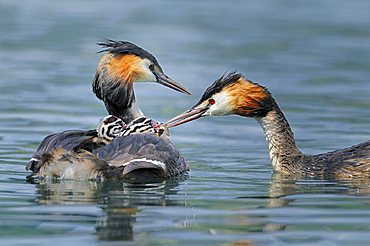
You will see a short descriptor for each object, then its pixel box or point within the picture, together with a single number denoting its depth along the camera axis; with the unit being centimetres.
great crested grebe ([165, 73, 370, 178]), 1072
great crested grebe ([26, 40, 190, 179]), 1171
